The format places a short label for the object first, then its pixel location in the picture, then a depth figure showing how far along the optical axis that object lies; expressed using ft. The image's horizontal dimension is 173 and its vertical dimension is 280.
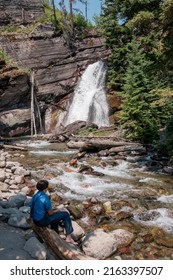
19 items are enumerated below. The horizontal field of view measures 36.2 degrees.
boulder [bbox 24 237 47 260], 18.89
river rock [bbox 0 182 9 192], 35.27
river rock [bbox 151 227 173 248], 23.67
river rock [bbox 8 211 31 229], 23.84
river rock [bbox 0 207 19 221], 25.08
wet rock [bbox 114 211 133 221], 28.56
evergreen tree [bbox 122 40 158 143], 63.21
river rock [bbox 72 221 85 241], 23.93
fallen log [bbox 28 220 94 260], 17.89
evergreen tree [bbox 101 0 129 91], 104.63
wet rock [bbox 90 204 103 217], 29.63
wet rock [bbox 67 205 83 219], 28.73
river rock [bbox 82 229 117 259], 21.16
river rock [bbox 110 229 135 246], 23.48
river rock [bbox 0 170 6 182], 39.42
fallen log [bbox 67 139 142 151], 61.52
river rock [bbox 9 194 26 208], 29.72
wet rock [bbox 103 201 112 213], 30.55
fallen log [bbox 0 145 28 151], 70.25
